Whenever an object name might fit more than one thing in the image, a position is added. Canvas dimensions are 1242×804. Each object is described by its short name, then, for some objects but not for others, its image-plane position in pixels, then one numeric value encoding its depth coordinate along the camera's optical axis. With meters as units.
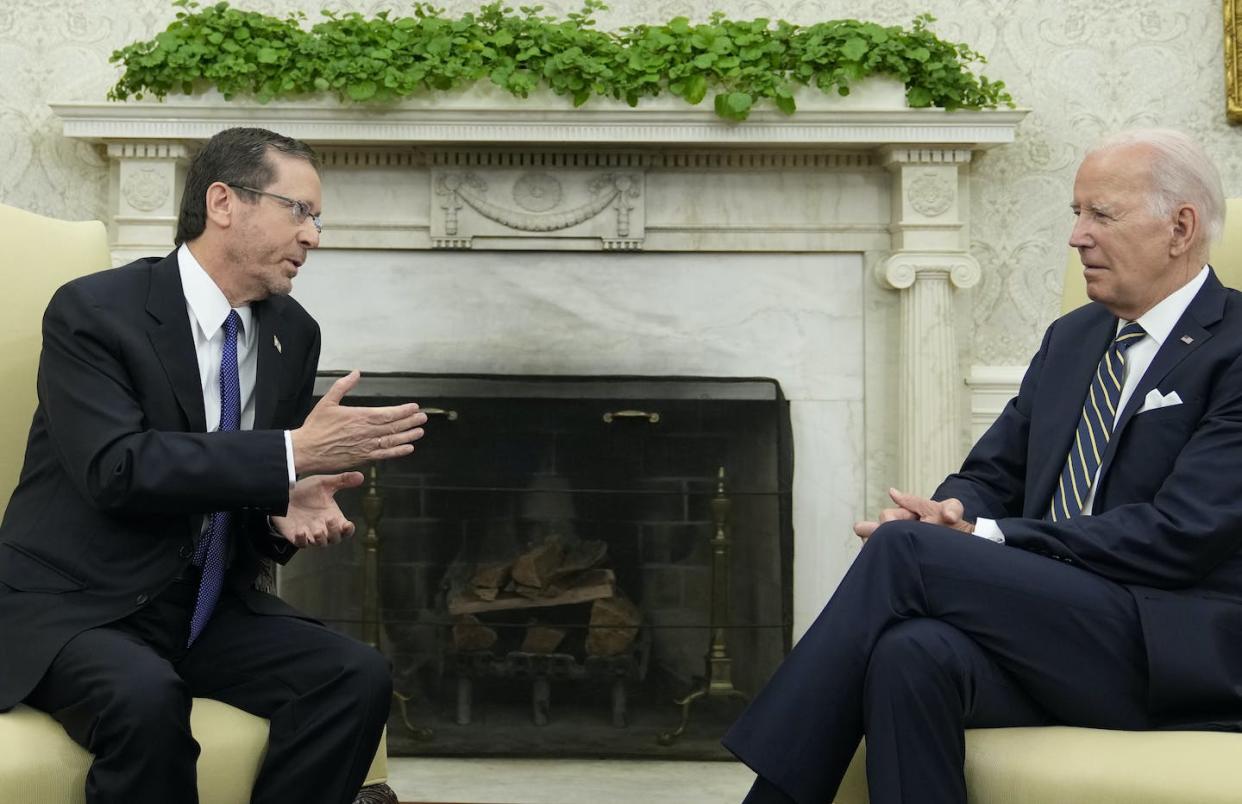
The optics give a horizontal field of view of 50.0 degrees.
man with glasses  1.72
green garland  3.33
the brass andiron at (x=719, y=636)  3.42
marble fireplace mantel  3.39
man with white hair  1.71
